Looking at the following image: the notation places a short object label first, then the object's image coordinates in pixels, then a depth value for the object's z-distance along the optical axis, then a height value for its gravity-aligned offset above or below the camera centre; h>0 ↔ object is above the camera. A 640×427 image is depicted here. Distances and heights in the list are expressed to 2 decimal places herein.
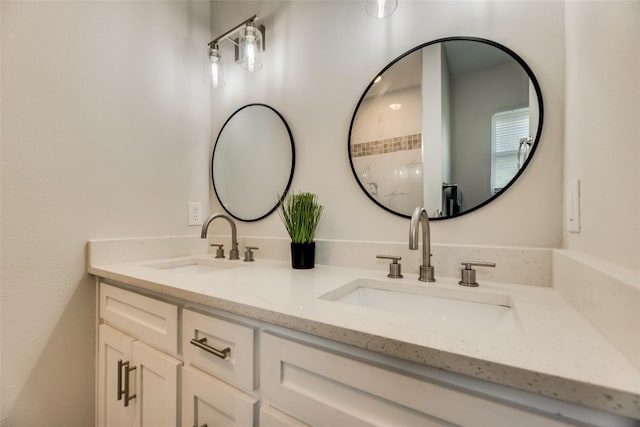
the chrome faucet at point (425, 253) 0.82 -0.12
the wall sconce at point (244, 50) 1.25 +0.77
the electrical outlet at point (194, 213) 1.46 +0.00
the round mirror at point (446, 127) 0.84 +0.29
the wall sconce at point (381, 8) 0.95 +0.72
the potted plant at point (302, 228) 1.06 -0.06
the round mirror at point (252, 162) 1.31 +0.26
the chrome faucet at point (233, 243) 1.29 -0.14
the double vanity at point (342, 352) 0.36 -0.25
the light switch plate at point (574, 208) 0.65 +0.02
